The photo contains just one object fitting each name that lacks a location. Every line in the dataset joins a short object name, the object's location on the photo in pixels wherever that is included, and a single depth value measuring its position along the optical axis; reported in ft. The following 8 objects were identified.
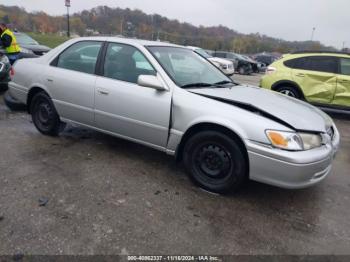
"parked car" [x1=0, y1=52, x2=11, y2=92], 22.24
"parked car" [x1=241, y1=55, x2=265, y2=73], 74.16
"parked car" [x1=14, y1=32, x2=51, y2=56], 36.84
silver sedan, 9.39
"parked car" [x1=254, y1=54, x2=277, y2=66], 99.01
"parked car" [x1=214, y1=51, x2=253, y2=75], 71.77
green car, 23.43
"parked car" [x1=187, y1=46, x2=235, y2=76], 57.16
